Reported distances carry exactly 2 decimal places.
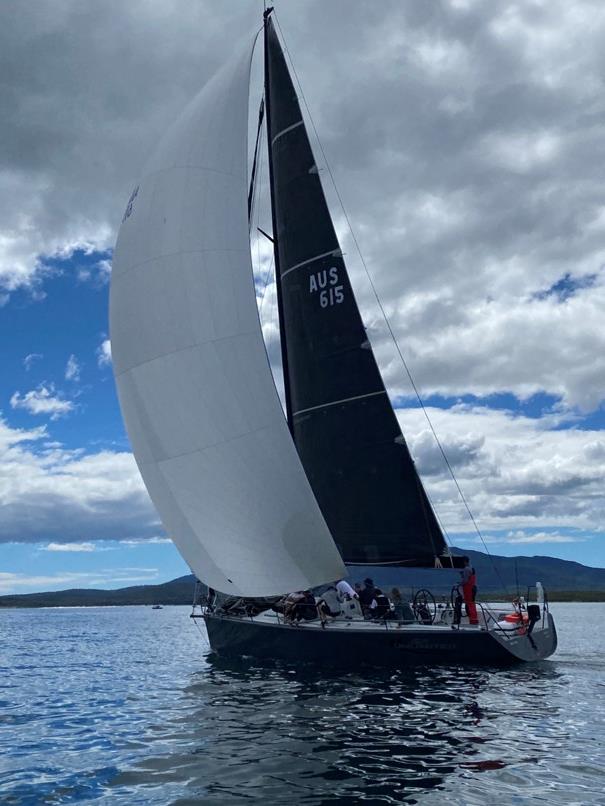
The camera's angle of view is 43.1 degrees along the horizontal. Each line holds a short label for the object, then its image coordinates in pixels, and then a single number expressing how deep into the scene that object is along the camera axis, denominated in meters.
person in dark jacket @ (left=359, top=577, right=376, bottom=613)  22.05
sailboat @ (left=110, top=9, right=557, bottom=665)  18.66
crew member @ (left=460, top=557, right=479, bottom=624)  19.70
